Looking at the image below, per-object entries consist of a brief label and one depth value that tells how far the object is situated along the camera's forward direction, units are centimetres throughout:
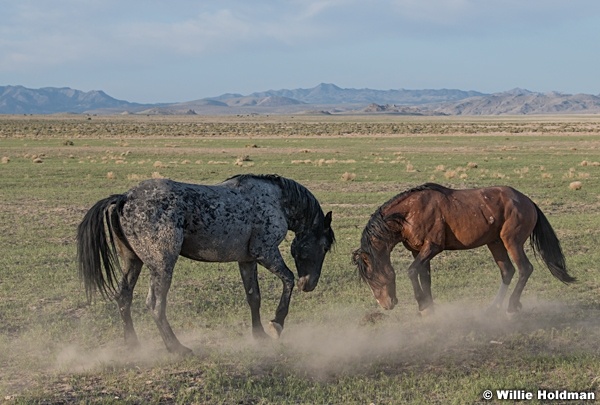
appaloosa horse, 1311
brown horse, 1571
